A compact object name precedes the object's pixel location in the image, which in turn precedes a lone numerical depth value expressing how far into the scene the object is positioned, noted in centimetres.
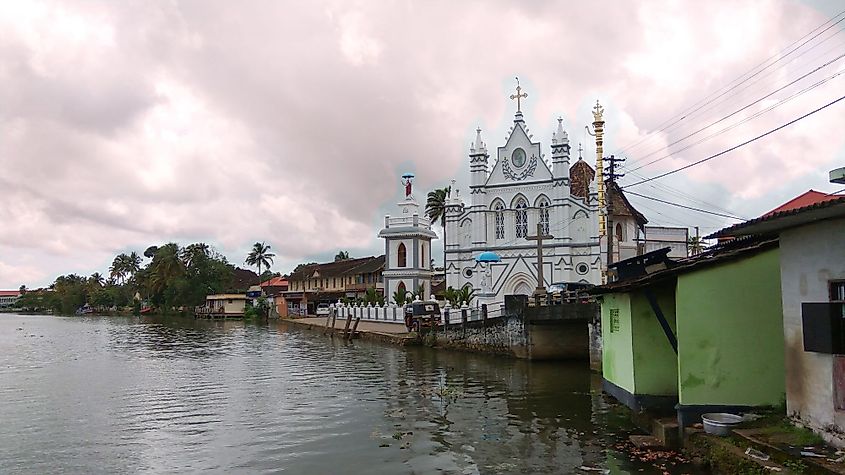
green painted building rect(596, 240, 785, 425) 1143
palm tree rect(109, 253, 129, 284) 14075
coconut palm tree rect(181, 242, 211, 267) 10019
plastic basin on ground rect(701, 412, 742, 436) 1060
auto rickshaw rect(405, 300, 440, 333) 4022
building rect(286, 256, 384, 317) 7600
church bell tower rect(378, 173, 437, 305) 5853
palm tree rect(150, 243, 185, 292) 10000
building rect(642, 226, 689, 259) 4256
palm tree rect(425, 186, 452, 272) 6944
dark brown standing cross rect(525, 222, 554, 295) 3487
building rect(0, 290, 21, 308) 19250
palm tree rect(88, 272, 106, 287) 14327
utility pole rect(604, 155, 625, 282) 2764
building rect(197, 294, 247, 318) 8675
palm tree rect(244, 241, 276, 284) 11788
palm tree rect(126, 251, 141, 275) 14035
